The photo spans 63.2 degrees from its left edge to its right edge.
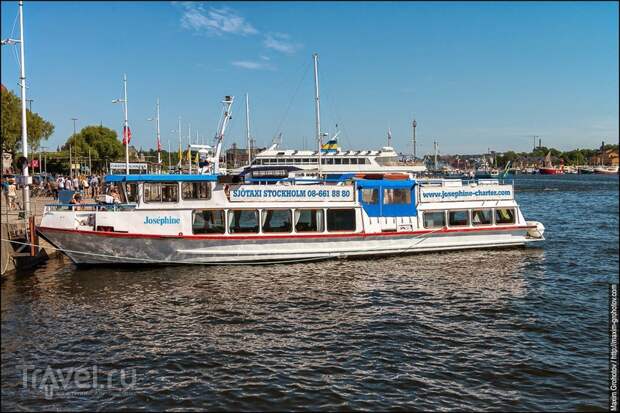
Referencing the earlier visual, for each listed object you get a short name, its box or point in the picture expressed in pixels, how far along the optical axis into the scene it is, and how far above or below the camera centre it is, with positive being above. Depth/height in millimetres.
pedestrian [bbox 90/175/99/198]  41000 +529
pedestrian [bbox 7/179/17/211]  28250 -114
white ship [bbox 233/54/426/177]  78562 +4416
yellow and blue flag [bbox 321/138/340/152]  86062 +7294
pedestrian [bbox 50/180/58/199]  38516 +336
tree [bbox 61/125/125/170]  87312 +8475
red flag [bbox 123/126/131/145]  37156 +4213
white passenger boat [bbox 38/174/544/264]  21250 -1489
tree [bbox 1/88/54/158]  42097 +6400
